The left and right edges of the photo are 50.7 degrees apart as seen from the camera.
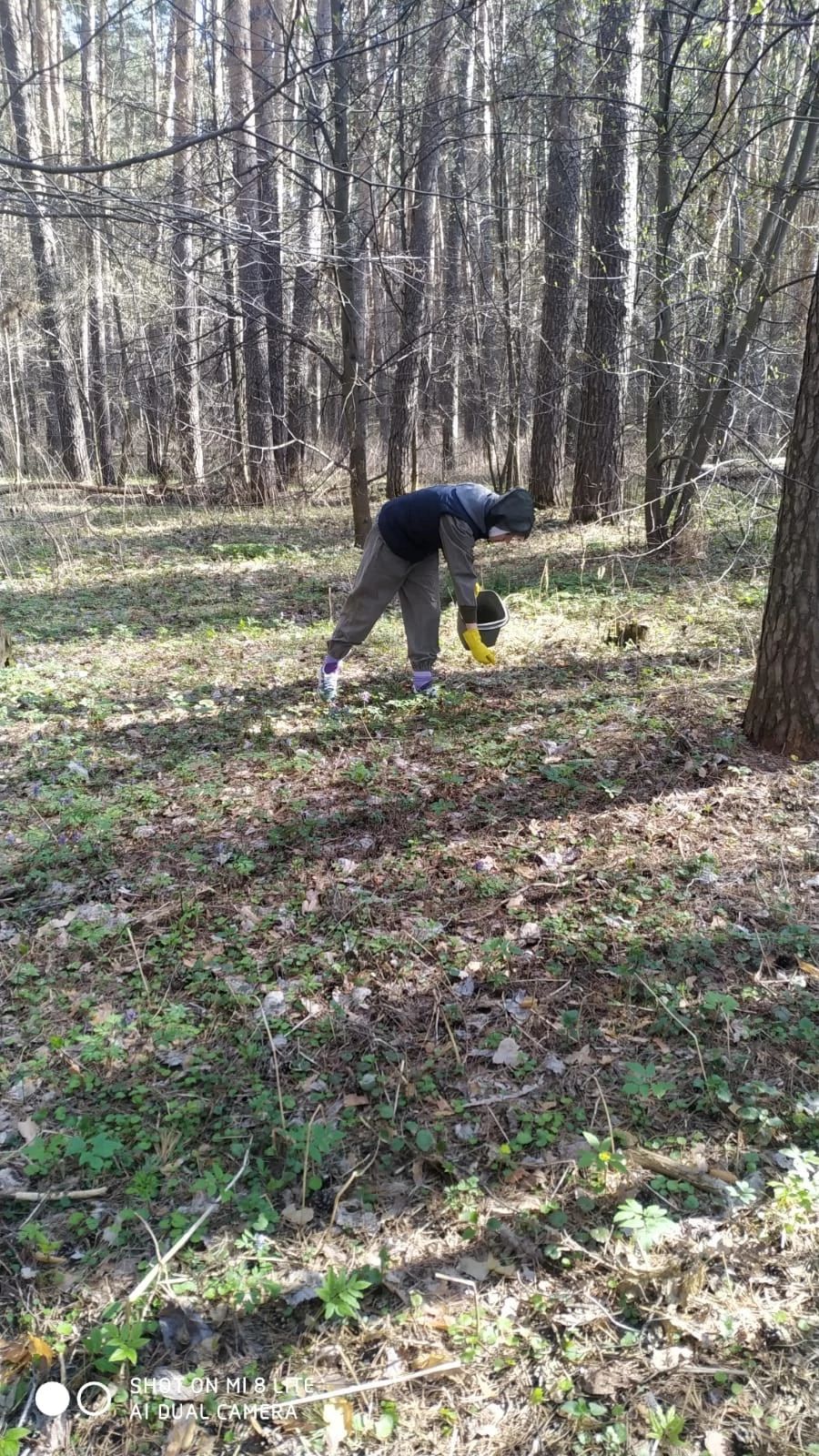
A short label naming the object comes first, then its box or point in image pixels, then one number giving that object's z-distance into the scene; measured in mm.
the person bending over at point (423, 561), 5633
